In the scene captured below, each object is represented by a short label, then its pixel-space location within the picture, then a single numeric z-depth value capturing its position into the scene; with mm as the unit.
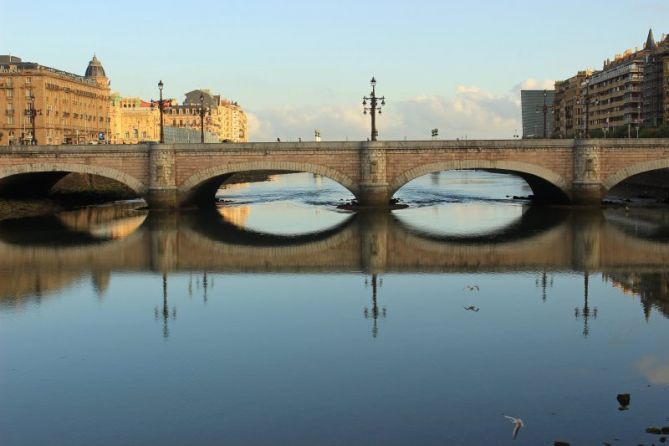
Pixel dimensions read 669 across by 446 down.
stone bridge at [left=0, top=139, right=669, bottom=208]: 64938
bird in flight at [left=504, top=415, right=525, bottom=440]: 16869
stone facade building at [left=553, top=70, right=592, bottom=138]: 178938
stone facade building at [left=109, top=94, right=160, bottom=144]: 192900
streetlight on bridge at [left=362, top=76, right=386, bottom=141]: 64375
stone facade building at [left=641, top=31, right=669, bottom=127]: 138500
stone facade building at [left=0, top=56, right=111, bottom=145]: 126125
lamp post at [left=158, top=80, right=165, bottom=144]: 61312
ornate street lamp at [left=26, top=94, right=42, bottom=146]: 118969
